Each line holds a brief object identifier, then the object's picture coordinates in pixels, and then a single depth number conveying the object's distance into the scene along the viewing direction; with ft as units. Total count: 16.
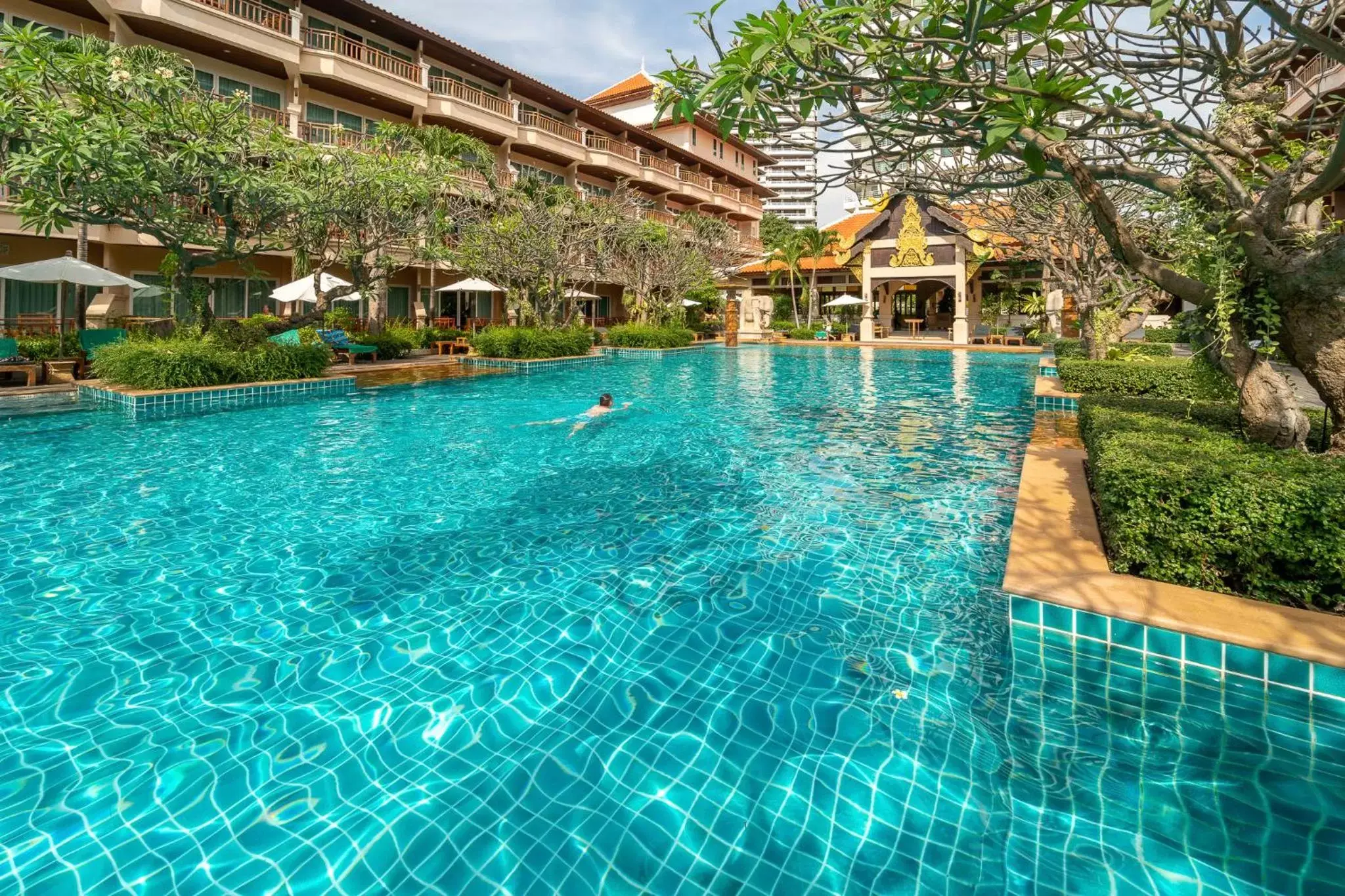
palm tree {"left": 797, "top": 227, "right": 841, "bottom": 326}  133.49
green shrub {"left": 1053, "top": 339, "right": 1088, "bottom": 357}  50.03
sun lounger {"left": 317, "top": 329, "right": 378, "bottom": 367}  68.49
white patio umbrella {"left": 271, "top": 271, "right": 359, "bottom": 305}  62.08
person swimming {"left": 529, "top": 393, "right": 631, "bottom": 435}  41.14
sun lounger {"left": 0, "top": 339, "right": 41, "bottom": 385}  47.29
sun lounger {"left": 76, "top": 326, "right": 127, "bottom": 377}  50.55
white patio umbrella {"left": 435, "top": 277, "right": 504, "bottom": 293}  79.05
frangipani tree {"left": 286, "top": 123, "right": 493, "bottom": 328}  52.80
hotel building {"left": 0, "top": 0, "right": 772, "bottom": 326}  64.64
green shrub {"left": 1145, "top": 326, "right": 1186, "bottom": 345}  76.43
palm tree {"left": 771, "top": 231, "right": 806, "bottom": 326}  131.95
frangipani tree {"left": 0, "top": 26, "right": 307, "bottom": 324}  37.93
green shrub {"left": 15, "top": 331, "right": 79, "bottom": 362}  50.96
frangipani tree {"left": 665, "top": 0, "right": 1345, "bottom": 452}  11.32
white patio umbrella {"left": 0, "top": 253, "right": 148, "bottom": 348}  46.57
